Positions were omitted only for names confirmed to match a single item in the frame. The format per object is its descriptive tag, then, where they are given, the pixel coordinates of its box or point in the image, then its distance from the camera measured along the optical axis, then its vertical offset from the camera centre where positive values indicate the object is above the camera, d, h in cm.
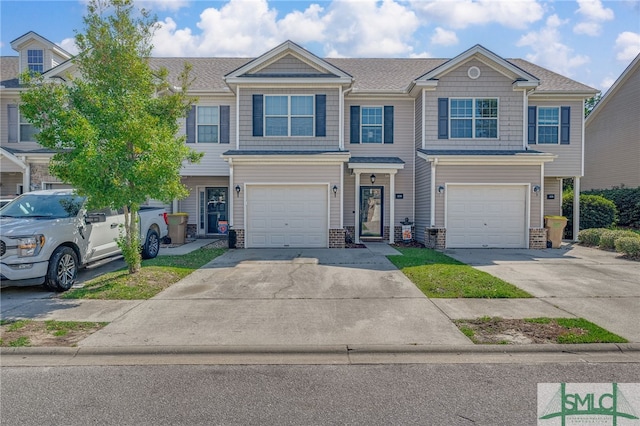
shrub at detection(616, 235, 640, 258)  1203 -121
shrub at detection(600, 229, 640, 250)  1385 -108
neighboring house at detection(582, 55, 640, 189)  2033 +400
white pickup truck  740 -69
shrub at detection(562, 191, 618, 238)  1772 -30
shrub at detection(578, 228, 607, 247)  1505 -115
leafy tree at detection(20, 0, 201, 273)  769 +168
